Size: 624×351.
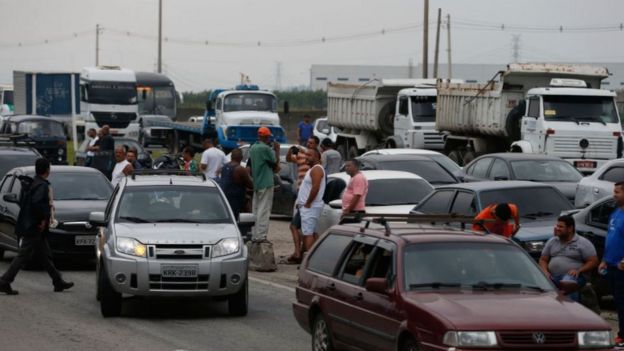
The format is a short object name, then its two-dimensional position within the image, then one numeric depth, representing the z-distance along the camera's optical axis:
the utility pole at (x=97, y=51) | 130.38
